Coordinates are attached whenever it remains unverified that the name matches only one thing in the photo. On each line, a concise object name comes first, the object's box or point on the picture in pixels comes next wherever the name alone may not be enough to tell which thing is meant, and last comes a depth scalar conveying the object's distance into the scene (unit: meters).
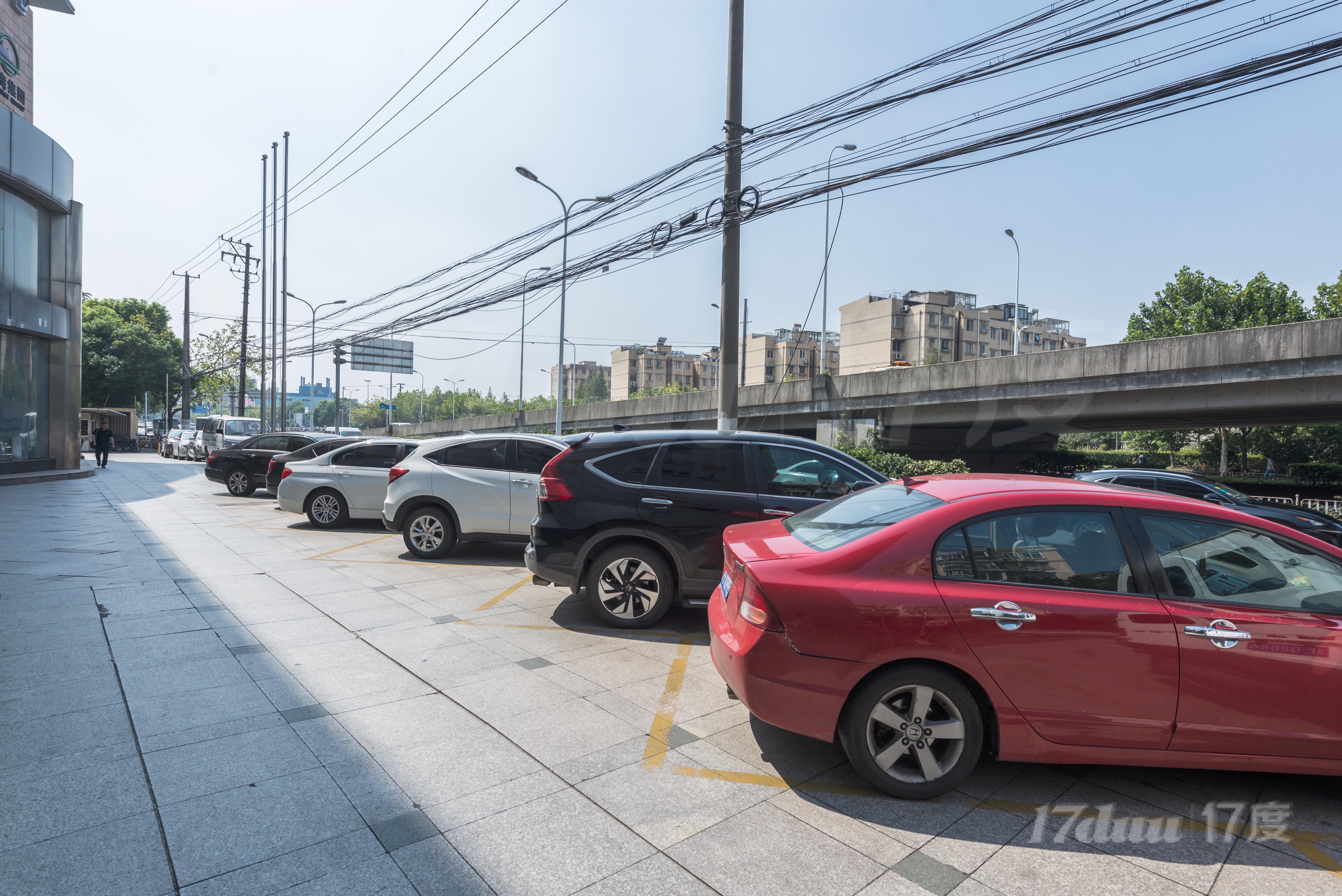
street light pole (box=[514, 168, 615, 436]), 21.39
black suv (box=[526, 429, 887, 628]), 6.00
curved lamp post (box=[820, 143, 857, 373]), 28.02
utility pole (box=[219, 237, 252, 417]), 39.69
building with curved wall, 19.33
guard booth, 42.41
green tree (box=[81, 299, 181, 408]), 53.53
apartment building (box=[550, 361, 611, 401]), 127.88
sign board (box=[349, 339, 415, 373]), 47.66
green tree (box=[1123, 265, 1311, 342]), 46.78
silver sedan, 11.85
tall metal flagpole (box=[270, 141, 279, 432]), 37.19
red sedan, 3.21
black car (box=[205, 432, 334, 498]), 17.12
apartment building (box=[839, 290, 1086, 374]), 84.38
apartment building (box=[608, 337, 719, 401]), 125.75
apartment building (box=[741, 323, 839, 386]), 98.75
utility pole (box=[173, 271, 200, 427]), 46.75
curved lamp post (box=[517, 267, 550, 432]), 36.31
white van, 30.75
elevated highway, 17.19
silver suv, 8.93
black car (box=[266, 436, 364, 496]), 14.20
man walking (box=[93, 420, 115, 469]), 27.81
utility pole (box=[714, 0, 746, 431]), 10.43
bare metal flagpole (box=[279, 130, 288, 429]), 34.19
